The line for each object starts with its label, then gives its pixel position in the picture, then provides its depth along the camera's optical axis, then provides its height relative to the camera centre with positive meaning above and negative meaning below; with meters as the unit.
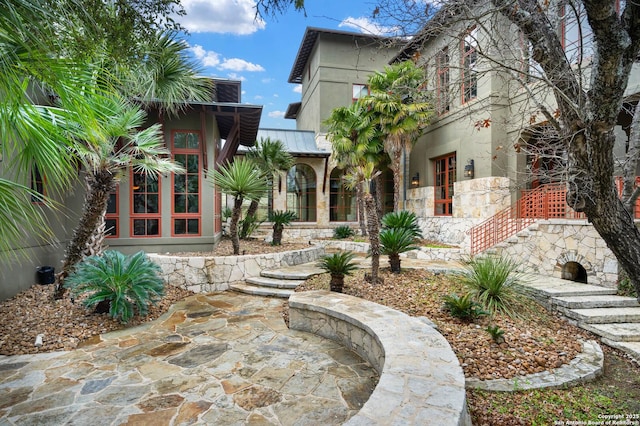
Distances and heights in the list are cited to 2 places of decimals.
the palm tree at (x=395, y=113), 12.06 +3.70
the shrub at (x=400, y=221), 9.02 -0.24
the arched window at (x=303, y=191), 16.56 +1.10
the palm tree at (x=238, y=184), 8.06 +0.71
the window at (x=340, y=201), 16.78 +0.60
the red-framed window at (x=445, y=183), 12.97 +1.18
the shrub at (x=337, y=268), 6.02 -1.01
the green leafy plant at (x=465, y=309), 4.85 -1.43
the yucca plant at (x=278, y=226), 10.88 -0.43
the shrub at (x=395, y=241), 6.94 -0.61
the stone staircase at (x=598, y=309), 4.89 -1.67
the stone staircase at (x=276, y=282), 7.04 -1.55
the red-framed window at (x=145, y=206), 9.23 +0.21
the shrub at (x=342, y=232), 14.05 -0.83
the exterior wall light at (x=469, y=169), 11.29 +1.46
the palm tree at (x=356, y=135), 12.90 +3.07
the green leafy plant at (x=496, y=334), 4.19 -1.55
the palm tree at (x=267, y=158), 11.87 +2.01
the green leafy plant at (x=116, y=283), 5.17 -1.11
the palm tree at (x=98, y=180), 5.33 +0.56
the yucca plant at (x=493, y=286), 5.26 -1.24
